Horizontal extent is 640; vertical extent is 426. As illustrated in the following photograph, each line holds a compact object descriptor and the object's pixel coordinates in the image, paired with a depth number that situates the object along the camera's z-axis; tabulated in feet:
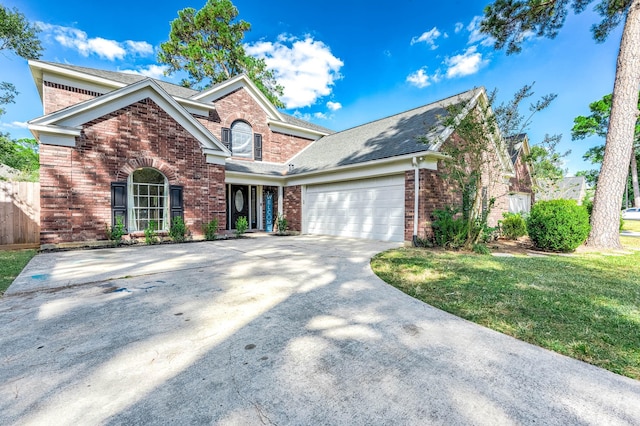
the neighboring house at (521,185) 44.68
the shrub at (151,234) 28.60
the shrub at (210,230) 31.81
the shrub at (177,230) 29.86
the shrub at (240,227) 35.58
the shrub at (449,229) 26.48
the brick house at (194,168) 25.77
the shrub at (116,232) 26.81
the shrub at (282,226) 42.32
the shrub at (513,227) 36.68
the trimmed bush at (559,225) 25.31
